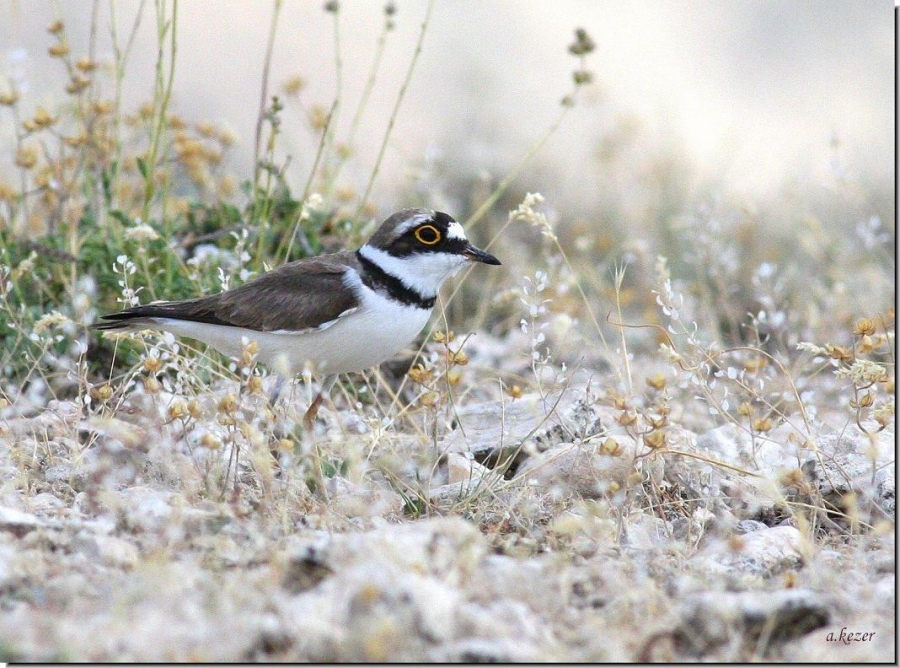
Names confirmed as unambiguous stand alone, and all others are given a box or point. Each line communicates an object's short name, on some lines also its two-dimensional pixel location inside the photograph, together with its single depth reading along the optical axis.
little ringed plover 9.13
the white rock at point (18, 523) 7.18
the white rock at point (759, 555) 7.54
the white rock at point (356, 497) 8.20
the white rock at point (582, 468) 8.93
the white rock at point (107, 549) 6.75
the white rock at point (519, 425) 9.51
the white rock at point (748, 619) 6.14
